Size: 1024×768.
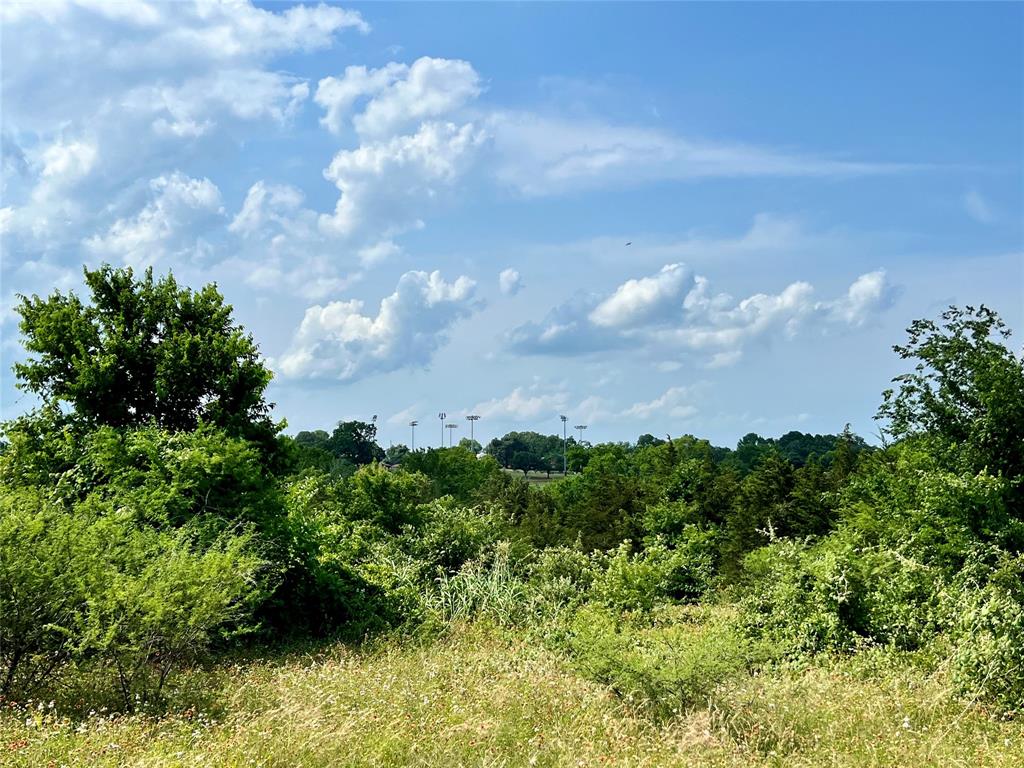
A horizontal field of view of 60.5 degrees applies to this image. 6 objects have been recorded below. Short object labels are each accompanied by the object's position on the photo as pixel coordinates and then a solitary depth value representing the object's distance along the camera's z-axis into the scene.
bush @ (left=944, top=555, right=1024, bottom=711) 11.10
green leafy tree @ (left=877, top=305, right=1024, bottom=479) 15.88
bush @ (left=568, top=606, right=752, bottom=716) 10.36
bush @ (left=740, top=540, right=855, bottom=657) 14.84
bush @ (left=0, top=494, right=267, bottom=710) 10.73
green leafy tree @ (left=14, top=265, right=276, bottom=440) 19.62
